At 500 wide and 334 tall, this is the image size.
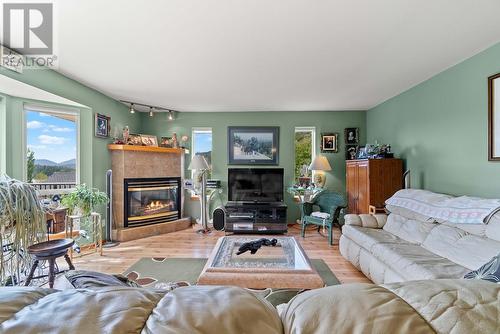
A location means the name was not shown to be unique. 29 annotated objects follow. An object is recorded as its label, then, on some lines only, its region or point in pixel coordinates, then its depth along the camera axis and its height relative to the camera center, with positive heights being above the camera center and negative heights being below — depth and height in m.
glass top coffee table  1.88 -0.92
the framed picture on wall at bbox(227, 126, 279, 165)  4.70 +0.51
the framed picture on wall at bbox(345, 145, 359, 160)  4.58 +0.34
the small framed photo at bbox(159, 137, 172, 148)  4.53 +0.55
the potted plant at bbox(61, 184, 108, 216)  2.83 -0.41
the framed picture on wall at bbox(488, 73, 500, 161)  2.11 +0.47
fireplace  3.95 -0.60
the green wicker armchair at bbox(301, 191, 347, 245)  3.54 -0.71
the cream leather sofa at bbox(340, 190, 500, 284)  1.75 -0.77
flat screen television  4.38 -0.31
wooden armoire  3.34 -0.19
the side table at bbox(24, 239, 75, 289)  1.92 -0.72
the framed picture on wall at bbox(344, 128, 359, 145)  4.63 +0.66
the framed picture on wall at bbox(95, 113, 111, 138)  3.54 +0.72
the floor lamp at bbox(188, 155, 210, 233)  4.30 -0.23
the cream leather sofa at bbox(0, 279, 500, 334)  0.49 -0.34
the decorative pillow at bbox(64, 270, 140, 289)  0.93 -0.48
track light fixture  4.12 +1.21
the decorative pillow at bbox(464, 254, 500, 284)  1.24 -0.62
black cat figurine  2.39 -0.86
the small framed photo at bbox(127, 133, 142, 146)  4.06 +0.54
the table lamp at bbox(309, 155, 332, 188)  4.23 +0.00
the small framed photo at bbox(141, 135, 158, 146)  4.25 +0.56
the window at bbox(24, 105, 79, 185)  3.05 +0.33
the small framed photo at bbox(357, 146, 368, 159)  3.70 +0.24
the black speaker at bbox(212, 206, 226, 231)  4.32 -1.00
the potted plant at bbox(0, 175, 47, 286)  1.74 -0.46
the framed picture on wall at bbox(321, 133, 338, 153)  4.65 +0.54
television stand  4.07 -0.93
